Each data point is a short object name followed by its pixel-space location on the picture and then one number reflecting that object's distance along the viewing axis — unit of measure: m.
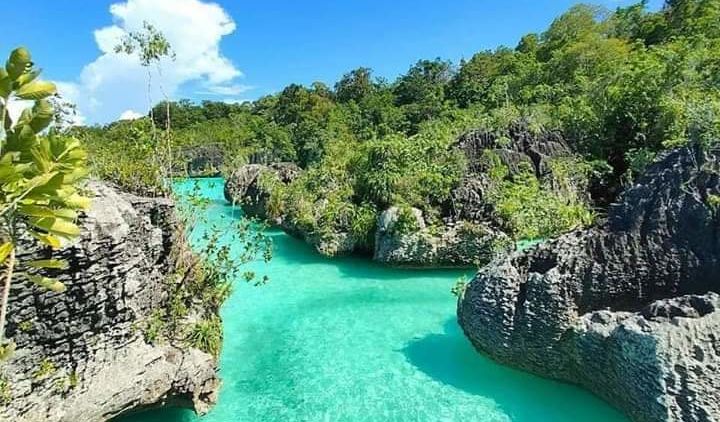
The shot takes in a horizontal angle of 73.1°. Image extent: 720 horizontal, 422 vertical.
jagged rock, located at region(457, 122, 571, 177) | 16.97
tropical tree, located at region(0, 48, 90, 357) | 2.07
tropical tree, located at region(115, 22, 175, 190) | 7.53
